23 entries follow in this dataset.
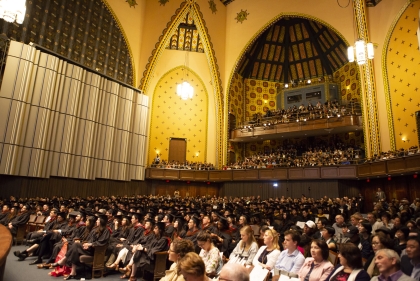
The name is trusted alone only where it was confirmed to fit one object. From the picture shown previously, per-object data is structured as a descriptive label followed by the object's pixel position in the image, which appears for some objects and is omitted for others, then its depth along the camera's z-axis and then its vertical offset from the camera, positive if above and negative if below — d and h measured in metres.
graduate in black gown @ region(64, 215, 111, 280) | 6.05 -0.94
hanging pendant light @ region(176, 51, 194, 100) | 17.44 +5.93
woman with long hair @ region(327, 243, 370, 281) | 3.07 -0.58
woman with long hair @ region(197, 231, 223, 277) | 4.28 -0.78
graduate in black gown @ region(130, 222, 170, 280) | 5.78 -1.03
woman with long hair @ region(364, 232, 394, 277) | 3.60 -0.45
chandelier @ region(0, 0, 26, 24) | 9.20 +5.41
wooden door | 22.64 +3.47
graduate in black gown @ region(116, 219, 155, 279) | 6.12 -1.10
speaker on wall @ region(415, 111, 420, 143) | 14.58 +3.87
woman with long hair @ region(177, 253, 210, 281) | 2.43 -0.53
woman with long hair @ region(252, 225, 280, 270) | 4.33 -0.71
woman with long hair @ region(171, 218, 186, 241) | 6.57 -0.64
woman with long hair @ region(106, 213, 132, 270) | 6.72 -0.81
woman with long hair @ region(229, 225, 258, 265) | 4.72 -0.71
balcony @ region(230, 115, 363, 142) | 18.56 +4.69
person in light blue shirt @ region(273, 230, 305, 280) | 4.05 -0.71
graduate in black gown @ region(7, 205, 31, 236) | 8.98 -0.77
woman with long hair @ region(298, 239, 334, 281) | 3.49 -0.69
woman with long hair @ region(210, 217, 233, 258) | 5.65 -0.71
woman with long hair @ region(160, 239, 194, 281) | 3.45 -0.56
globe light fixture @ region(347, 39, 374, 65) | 11.23 +5.38
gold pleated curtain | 14.11 +3.79
